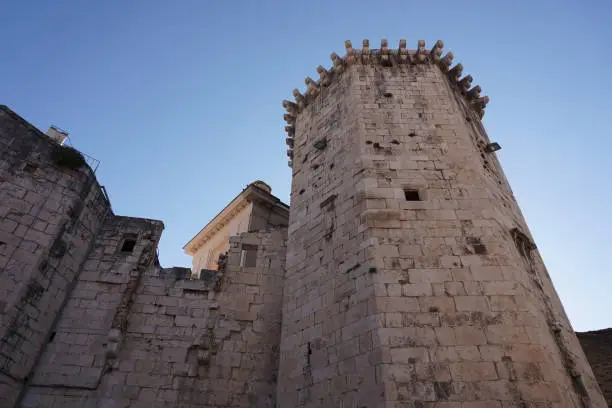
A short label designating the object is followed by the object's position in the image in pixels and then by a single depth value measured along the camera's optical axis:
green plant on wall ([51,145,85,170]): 9.32
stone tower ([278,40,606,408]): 5.59
